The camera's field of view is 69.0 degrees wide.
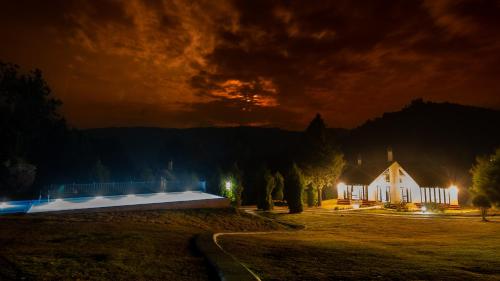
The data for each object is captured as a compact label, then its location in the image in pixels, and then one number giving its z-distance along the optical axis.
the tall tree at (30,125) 29.28
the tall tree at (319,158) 44.88
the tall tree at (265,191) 35.56
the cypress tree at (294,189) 34.31
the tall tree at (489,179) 32.31
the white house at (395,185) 40.75
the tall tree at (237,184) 38.41
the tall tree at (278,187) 41.56
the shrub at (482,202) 28.67
